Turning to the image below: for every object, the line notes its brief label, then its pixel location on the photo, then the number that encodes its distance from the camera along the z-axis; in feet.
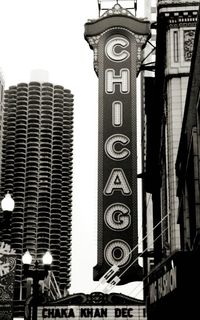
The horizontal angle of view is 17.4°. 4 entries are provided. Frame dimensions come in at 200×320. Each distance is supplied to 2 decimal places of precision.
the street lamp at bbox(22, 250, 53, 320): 64.49
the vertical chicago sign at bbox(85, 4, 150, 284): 109.19
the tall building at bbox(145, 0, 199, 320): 87.92
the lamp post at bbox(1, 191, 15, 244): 45.24
